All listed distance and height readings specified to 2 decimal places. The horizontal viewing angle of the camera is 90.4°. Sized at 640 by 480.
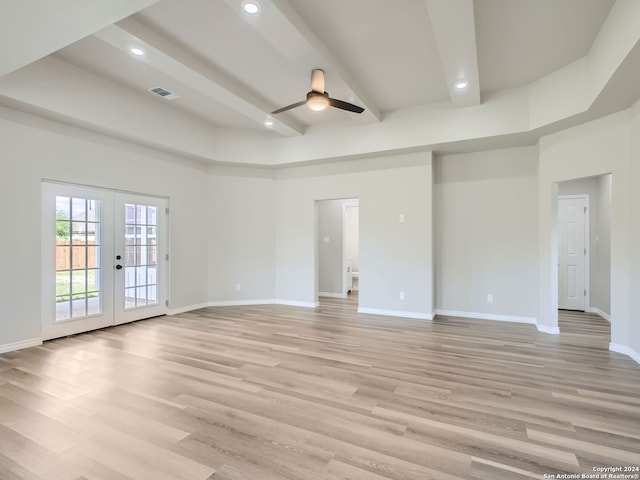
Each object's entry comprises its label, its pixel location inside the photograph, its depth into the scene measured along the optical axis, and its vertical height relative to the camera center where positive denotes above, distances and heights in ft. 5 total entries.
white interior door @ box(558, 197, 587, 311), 19.98 -0.95
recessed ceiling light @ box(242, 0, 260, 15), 8.62 +6.45
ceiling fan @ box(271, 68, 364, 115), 12.12 +5.44
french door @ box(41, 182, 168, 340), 13.71 -0.86
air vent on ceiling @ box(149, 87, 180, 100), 15.00 +7.16
